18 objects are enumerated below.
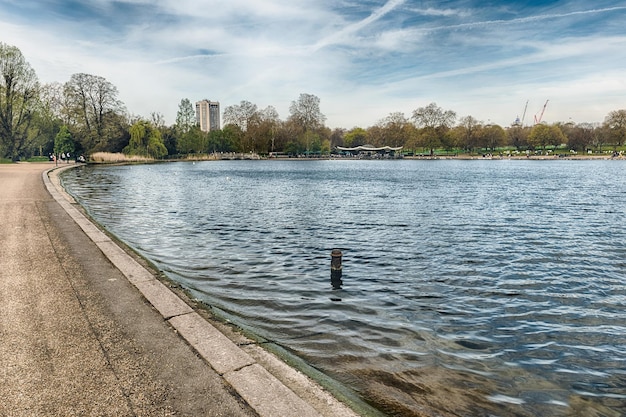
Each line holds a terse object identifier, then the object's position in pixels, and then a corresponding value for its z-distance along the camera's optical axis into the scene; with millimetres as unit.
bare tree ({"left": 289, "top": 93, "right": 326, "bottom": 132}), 138750
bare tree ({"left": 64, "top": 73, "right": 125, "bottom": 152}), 81688
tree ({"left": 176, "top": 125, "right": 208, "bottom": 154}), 123450
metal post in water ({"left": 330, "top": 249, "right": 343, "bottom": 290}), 10359
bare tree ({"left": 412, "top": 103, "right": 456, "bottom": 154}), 147875
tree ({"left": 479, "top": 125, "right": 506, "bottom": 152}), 151575
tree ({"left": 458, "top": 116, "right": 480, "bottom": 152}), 151788
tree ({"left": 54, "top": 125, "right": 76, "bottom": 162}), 79688
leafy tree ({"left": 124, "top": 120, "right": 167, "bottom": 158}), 92438
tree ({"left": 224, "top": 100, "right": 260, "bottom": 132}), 144250
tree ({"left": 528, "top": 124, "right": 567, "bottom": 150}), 147875
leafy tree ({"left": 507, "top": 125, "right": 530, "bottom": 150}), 166625
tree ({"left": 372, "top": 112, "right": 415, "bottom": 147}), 160125
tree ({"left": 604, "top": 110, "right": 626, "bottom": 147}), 126875
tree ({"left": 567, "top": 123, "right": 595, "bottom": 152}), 152875
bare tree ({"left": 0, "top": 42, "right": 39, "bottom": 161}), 68688
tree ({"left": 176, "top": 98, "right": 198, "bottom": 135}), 126812
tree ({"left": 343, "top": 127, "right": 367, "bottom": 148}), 188300
